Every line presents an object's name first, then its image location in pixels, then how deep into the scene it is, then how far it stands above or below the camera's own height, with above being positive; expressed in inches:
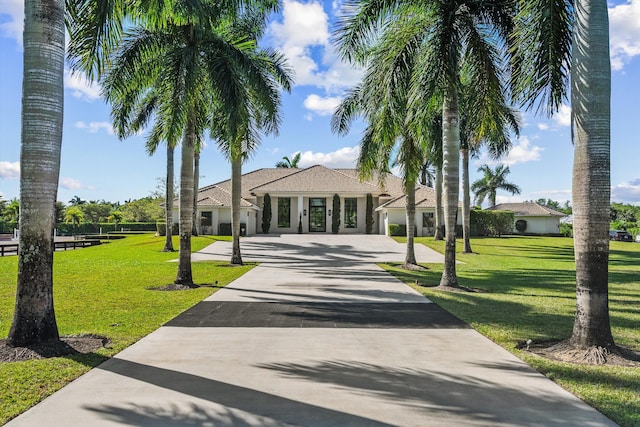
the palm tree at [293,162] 1913.1 +270.6
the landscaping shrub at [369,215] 1467.8 +33.0
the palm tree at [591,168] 238.4 +30.9
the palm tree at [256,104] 483.5 +143.5
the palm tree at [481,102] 467.8 +133.2
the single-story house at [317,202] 1391.5 +77.0
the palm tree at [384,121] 445.1 +125.1
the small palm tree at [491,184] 2062.0 +194.1
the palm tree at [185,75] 453.7 +160.0
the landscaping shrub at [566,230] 1688.1 -17.5
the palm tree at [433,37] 427.2 +190.6
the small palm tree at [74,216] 2161.7 +41.7
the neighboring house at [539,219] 1720.0 +25.0
